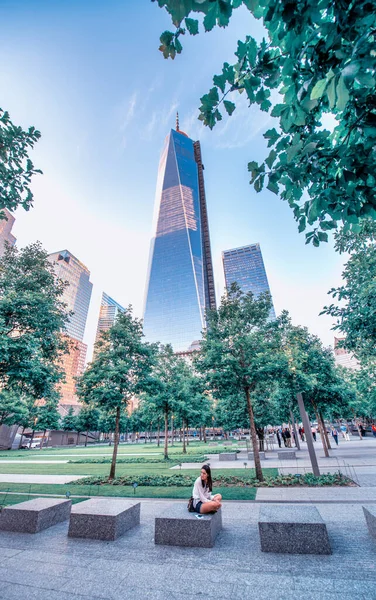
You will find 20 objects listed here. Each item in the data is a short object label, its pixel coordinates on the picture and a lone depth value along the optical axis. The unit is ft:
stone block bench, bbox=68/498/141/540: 18.22
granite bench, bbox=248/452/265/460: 65.36
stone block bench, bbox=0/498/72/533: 19.69
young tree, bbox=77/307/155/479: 44.73
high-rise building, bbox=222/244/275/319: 543.80
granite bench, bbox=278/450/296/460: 59.52
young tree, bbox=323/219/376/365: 27.58
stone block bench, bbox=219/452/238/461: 64.44
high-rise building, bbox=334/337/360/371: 330.20
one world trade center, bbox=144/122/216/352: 453.58
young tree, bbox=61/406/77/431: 172.34
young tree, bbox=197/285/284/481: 39.34
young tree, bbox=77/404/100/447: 167.74
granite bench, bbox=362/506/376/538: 15.88
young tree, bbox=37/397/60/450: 147.02
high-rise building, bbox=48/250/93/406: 576.03
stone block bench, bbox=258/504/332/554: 14.89
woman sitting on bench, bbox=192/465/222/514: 17.79
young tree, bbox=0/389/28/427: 119.44
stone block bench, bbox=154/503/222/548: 16.53
